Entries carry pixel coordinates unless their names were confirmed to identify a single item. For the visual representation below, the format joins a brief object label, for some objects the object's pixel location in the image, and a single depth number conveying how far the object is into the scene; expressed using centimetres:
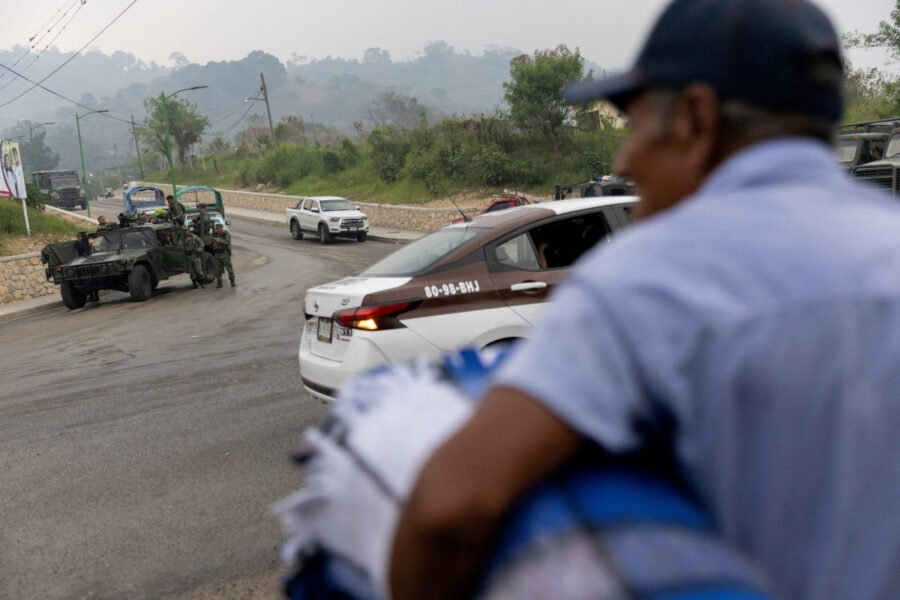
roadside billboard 2228
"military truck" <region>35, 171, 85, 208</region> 5509
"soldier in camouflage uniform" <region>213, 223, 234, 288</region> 1830
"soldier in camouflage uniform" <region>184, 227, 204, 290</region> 1802
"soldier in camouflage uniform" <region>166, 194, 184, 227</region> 1931
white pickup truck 2998
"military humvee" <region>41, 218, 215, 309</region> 1689
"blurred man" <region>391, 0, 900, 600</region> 87
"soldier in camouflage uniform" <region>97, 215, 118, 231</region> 1833
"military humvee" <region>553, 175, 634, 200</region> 1986
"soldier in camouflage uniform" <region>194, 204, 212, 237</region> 1942
